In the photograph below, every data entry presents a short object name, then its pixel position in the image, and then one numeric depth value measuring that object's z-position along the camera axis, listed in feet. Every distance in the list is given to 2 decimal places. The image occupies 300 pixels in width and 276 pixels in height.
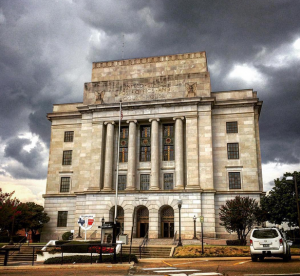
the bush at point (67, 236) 148.87
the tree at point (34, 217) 151.12
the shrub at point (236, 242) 118.52
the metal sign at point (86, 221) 133.39
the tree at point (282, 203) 129.59
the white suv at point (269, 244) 60.49
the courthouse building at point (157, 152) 146.72
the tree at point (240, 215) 123.27
